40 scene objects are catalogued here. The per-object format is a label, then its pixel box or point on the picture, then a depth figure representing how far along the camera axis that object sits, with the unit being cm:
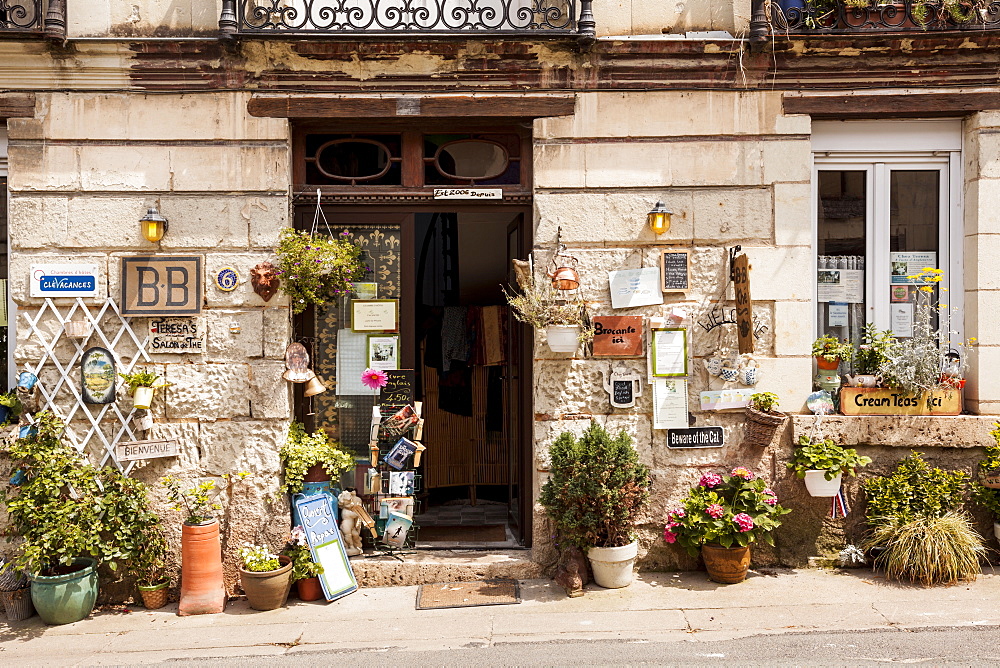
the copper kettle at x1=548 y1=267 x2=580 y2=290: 562
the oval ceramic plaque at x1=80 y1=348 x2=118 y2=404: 568
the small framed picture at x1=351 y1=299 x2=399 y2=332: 613
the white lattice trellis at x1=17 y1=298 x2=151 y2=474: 567
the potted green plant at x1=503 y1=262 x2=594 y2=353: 567
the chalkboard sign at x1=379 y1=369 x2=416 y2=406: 617
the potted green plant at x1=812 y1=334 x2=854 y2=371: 596
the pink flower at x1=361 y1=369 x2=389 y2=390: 607
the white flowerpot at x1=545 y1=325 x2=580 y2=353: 565
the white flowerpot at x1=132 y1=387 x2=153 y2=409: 555
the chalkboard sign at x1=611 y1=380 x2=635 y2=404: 592
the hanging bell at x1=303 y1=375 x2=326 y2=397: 584
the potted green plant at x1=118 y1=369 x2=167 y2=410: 556
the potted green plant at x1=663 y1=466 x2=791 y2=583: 556
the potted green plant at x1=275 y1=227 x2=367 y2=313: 557
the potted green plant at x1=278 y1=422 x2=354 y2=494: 579
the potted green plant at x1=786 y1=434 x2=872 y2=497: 570
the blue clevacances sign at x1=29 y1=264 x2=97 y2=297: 567
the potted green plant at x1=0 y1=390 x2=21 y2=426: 557
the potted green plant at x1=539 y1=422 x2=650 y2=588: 542
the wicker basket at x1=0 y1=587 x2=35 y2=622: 537
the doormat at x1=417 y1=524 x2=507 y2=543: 654
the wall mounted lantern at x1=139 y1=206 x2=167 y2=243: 560
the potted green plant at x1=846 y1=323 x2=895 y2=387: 593
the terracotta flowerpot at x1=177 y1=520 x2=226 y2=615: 540
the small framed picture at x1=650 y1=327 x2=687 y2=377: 591
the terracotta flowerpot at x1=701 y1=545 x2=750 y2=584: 557
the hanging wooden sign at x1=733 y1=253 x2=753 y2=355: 559
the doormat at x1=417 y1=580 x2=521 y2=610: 545
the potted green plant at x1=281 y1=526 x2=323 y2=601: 555
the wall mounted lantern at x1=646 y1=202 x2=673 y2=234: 578
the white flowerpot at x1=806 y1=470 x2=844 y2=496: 570
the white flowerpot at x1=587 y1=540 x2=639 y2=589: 549
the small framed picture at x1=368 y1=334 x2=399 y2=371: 614
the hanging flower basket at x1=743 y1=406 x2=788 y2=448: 569
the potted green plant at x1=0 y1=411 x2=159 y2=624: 522
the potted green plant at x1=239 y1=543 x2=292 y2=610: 537
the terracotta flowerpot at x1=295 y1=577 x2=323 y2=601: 559
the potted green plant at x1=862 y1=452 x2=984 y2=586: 546
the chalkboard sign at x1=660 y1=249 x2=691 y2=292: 590
